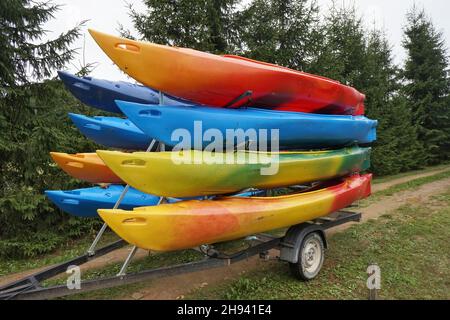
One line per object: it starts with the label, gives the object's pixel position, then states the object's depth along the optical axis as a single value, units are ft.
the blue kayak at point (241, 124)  10.48
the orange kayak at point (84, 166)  15.03
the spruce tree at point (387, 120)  47.60
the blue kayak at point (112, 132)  14.84
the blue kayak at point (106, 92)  13.65
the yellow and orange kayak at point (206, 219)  9.30
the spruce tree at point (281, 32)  31.19
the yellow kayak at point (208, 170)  9.63
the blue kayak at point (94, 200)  15.28
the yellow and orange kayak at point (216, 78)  10.32
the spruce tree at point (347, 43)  44.69
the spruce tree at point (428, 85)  61.21
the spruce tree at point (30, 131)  20.18
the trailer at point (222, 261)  9.85
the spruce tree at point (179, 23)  27.14
